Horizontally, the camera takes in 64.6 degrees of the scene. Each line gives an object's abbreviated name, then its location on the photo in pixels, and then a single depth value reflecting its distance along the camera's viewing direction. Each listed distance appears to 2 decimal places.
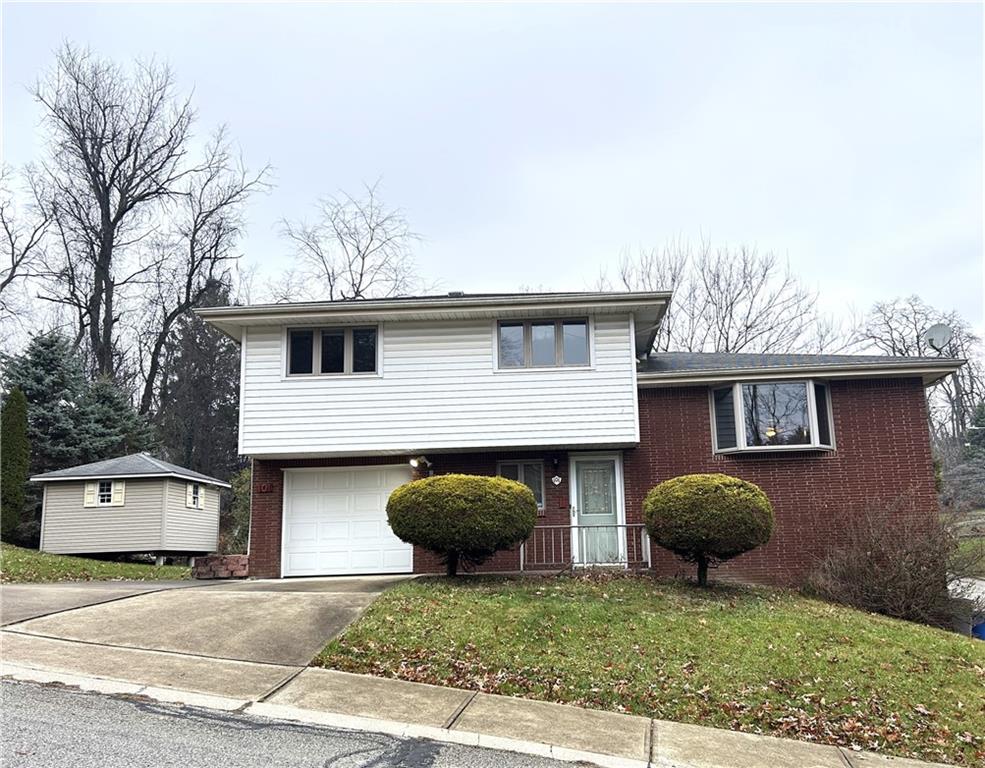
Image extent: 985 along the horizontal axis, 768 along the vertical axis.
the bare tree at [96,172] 33.28
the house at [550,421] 14.04
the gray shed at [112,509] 21.06
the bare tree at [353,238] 34.53
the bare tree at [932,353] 35.03
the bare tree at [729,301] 30.70
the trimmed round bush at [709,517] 11.00
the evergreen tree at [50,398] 25.62
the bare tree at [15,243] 32.34
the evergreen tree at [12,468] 21.38
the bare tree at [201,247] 35.44
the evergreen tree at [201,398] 34.69
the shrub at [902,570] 11.57
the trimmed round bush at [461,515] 11.18
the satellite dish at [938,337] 15.77
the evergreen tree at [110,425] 26.42
